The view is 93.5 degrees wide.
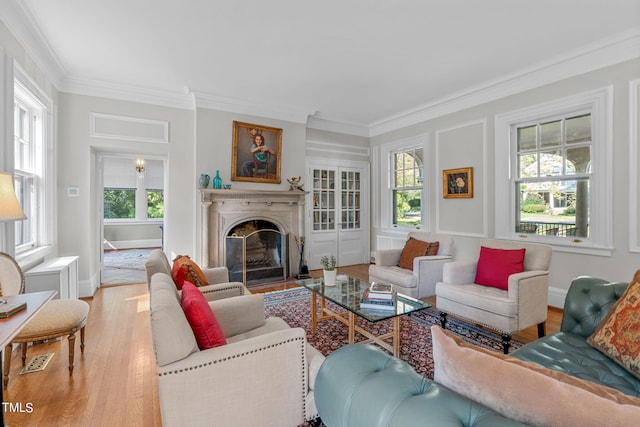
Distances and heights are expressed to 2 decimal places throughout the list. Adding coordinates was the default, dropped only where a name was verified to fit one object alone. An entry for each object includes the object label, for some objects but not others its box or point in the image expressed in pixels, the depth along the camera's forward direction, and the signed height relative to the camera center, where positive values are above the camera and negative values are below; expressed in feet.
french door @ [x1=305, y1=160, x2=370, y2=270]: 18.45 +0.03
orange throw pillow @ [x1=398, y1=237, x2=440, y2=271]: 12.47 -1.61
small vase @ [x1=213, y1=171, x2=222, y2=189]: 14.53 +1.47
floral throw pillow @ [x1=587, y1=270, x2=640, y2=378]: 4.47 -1.93
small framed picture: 14.33 +1.46
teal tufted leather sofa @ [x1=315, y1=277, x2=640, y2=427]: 2.01 -1.40
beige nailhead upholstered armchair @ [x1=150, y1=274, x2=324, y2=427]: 4.06 -2.42
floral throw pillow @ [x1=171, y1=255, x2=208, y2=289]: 7.59 -1.59
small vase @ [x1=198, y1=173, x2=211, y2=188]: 14.42 +1.53
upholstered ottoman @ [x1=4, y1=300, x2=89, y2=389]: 6.55 -2.56
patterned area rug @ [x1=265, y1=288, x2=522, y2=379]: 7.86 -3.69
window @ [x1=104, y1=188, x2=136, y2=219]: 27.14 +0.84
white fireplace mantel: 14.51 -0.08
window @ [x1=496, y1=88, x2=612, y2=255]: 10.45 +1.54
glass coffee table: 7.28 -2.40
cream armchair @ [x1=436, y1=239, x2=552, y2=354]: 8.05 -2.40
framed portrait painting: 15.35 +3.12
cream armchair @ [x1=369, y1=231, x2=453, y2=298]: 11.35 -2.34
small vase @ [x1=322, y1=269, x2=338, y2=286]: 9.59 -2.10
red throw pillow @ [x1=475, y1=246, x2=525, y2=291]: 9.30 -1.71
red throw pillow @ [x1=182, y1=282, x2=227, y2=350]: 4.73 -1.78
